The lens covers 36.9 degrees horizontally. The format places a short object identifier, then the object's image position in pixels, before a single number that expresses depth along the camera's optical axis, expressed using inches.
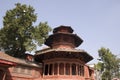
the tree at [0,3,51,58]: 1241.2
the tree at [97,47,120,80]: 1668.8
